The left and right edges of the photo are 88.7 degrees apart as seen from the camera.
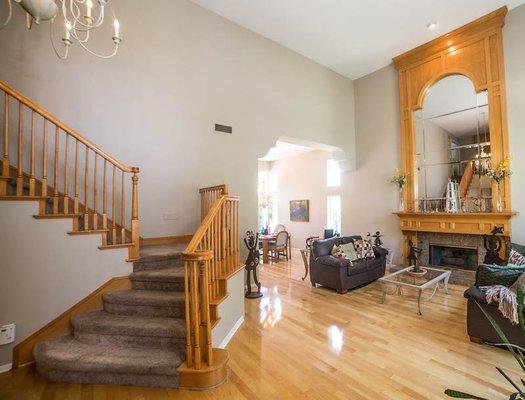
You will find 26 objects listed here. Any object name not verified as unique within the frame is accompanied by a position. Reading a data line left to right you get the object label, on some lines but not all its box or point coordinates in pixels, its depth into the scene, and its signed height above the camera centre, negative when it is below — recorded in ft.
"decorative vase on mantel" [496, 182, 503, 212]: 16.30 +0.15
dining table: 26.16 -3.47
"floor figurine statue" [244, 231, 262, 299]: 15.80 -2.99
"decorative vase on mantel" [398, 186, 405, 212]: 20.88 +0.53
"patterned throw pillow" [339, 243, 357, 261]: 16.81 -2.70
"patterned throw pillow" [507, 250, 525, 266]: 12.62 -2.55
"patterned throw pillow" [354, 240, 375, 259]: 17.56 -2.70
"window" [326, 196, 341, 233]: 30.40 -0.39
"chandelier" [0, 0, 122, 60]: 5.85 +4.61
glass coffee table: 13.00 -3.88
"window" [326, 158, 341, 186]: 30.40 +4.11
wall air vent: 16.14 +5.01
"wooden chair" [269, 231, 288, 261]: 25.91 -3.40
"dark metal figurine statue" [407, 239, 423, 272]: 14.40 -2.93
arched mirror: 17.69 +4.12
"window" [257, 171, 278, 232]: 36.14 +1.49
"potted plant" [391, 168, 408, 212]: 20.70 +2.02
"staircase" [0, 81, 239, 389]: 7.75 -3.03
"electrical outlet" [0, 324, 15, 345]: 8.23 -3.67
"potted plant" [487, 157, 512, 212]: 16.11 +1.95
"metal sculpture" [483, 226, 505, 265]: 15.64 -2.49
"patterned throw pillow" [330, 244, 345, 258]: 16.49 -2.72
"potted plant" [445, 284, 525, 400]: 2.93 -1.44
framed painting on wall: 33.06 -0.20
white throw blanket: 8.79 -3.19
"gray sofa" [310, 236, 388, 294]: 15.74 -3.70
